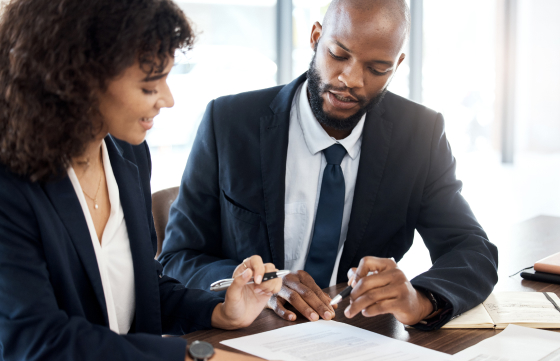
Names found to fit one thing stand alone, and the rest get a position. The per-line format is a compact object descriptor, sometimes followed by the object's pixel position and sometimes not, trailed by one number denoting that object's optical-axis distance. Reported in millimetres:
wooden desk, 1196
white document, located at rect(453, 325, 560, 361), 1116
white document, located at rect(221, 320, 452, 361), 1090
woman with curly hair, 964
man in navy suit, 1748
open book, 1302
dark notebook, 1678
